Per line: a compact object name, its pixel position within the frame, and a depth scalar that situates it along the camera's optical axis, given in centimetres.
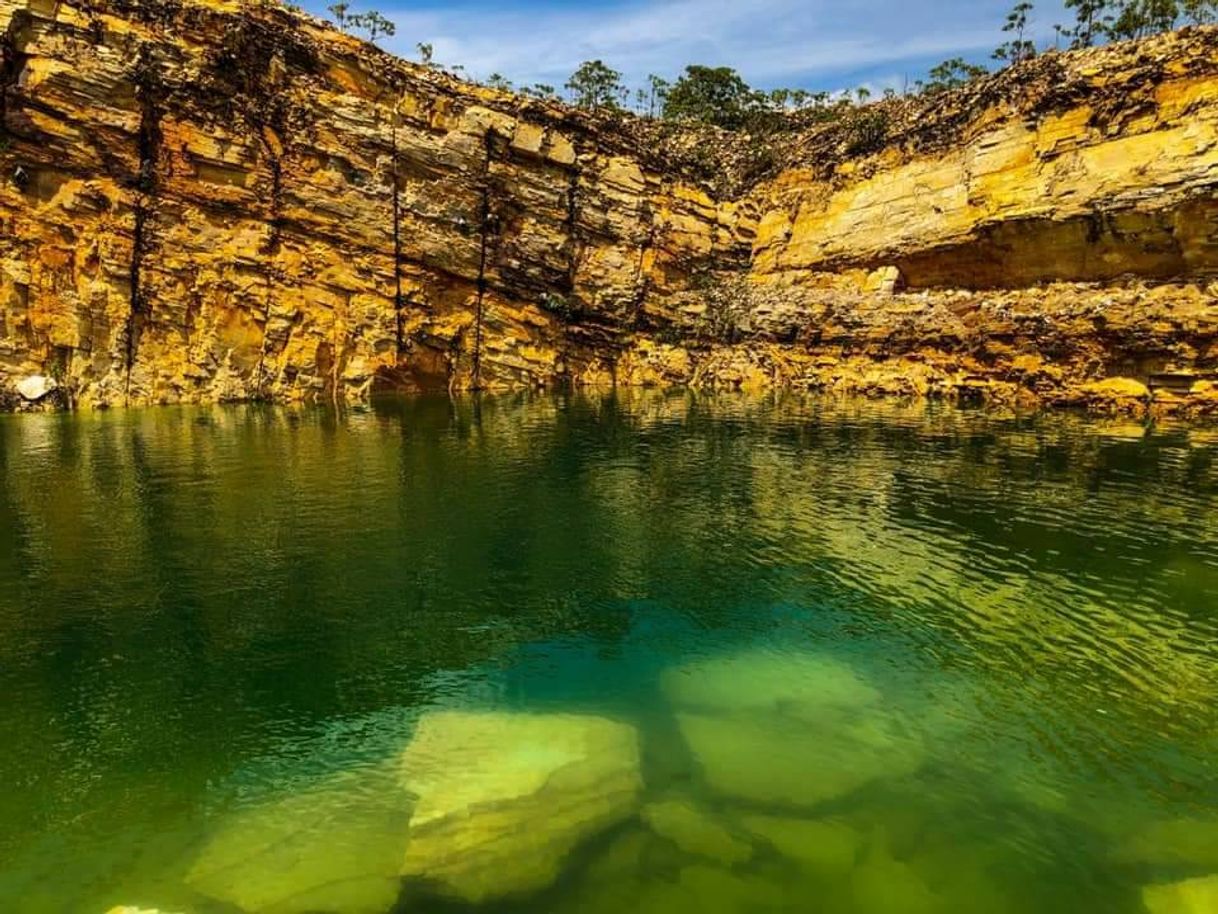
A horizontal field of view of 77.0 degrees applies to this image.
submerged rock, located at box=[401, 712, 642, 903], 916
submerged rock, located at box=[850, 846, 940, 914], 866
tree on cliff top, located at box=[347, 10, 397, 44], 7681
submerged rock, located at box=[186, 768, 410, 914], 864
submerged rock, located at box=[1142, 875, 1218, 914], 852
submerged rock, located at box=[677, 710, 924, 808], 1084
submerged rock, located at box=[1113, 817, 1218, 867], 936
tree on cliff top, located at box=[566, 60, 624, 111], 9825
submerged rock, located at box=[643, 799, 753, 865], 950
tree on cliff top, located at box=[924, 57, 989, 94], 8261
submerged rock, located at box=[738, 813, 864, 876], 932
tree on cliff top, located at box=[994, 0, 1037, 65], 7656
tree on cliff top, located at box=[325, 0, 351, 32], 7469
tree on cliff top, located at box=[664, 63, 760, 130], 9681
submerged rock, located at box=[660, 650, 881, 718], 1327
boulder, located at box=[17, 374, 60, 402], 4991
